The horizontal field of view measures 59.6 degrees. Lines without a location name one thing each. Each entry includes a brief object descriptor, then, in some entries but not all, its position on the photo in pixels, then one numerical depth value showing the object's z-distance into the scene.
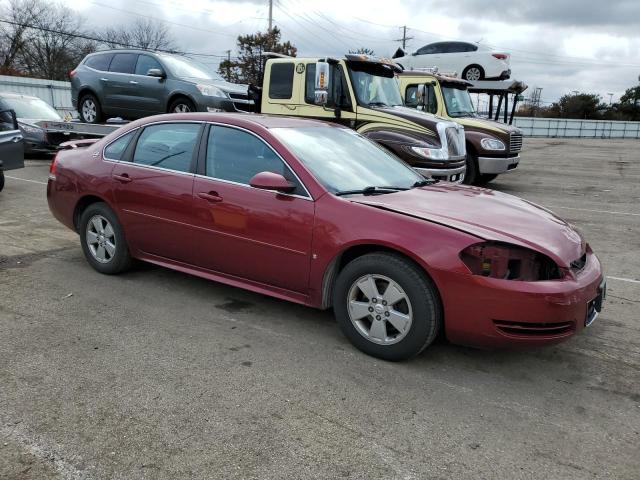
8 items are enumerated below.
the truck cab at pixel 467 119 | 11.56
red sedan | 3.36
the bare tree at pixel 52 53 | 47.50
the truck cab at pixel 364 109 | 9.21
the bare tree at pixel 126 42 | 46.44
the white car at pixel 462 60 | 16.55
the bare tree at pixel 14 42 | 46.31
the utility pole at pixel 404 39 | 68.81
